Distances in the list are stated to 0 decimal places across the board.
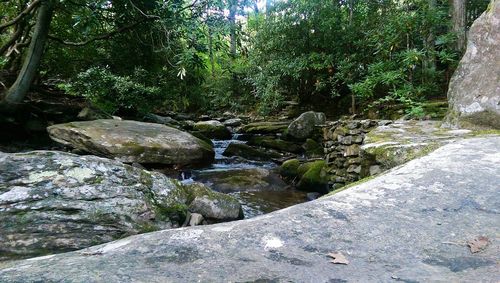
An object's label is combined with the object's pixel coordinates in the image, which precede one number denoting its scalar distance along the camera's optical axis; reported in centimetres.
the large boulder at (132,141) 631
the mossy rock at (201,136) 992
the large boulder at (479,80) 457
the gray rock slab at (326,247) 130
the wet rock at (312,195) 628
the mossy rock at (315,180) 660
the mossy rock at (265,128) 1110
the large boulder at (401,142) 369
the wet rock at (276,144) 938
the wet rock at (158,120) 1099
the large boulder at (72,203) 259
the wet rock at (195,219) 374
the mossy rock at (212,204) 409
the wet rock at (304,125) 985
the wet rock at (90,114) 844
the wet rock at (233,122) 1353
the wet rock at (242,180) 655
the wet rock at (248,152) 882
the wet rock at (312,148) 898
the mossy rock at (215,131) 1135
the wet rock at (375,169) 405
